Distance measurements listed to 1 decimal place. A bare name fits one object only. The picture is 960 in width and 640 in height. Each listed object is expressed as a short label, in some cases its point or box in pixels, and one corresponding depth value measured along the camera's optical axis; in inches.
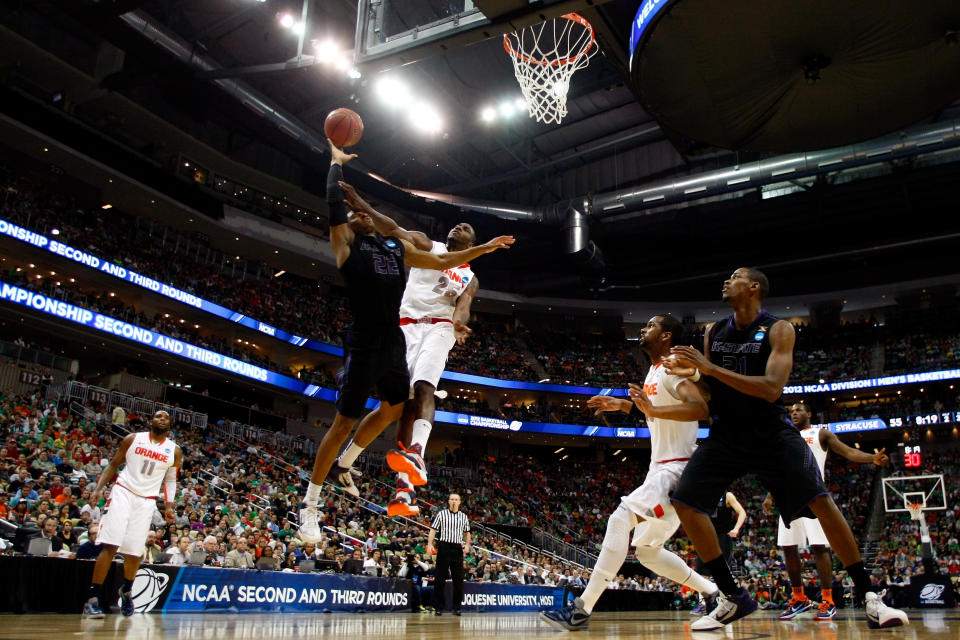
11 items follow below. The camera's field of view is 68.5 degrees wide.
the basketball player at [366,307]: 202.4
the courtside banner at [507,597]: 459.5
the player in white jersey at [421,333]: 204.2
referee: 387.9
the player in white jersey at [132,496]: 264.7
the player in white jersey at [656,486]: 197.8
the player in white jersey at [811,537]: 278.7
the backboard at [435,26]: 291.0
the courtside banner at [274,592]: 307.1
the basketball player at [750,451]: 173.9
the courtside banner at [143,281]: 862.5
